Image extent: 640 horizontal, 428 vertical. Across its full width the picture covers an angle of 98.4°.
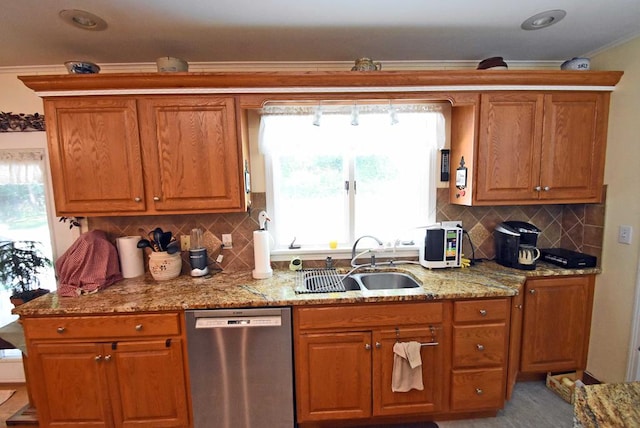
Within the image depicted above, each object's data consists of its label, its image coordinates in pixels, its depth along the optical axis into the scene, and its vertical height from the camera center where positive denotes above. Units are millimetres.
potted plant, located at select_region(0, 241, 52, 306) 2008 -557
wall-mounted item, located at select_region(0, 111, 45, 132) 2016 +515
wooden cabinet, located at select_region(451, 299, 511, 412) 1705 -1059
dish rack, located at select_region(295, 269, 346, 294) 1767 -654
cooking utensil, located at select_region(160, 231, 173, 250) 1971 -359
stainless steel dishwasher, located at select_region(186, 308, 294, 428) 1595 -1057
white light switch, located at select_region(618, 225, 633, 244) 1843 -354
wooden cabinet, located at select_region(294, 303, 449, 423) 1656 -1044
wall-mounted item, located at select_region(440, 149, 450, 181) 2227 +165
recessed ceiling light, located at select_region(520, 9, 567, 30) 1546 +949
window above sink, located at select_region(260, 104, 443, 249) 2125 +91
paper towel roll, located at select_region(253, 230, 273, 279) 1944 -477
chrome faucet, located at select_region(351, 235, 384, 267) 2071 -533
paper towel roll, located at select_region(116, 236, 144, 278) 2005 -479
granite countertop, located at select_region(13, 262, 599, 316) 1586 -651
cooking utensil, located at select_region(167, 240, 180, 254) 1940 -413
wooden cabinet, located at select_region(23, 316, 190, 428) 1598 -1107
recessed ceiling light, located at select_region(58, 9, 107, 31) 1448 +932
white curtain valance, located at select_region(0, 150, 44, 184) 2061 +191
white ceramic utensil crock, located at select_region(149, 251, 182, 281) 1942 -533
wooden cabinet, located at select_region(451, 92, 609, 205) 1901 +241
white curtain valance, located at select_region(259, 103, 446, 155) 2062 +448
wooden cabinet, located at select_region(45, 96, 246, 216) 1752 +231
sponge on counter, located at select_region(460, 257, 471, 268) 2119 -601
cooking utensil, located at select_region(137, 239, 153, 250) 1942 -378
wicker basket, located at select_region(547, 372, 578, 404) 1945 -1470
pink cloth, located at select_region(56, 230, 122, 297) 1777 -508
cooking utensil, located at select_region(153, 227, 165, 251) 1953 -335
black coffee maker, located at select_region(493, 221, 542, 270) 2006 -459
